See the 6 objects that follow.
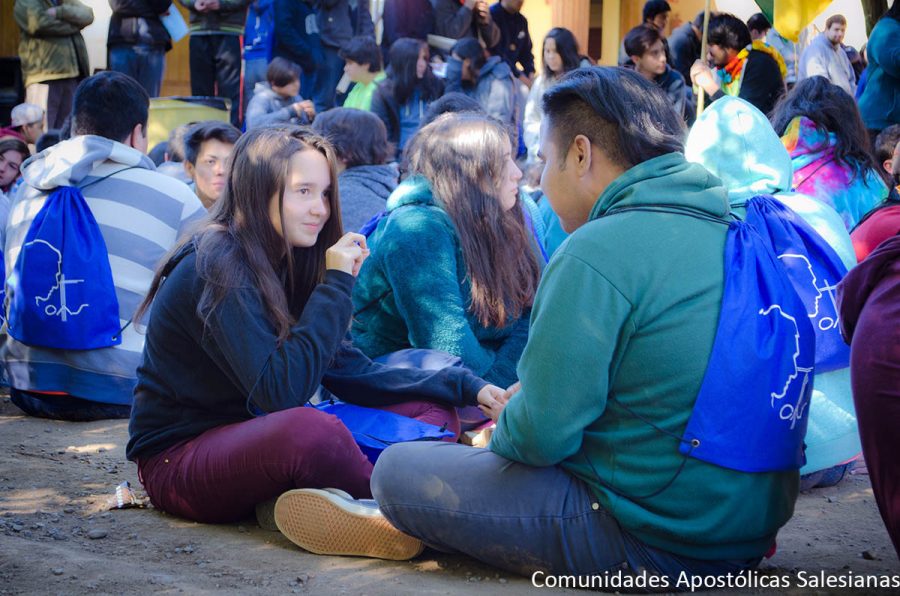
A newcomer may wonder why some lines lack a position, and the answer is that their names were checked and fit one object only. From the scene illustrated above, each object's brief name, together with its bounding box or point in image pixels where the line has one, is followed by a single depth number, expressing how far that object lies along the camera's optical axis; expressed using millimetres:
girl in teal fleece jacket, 4230
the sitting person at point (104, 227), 5242
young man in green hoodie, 2641
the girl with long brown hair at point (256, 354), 3311
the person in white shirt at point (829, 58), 10266
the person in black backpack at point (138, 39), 9531
